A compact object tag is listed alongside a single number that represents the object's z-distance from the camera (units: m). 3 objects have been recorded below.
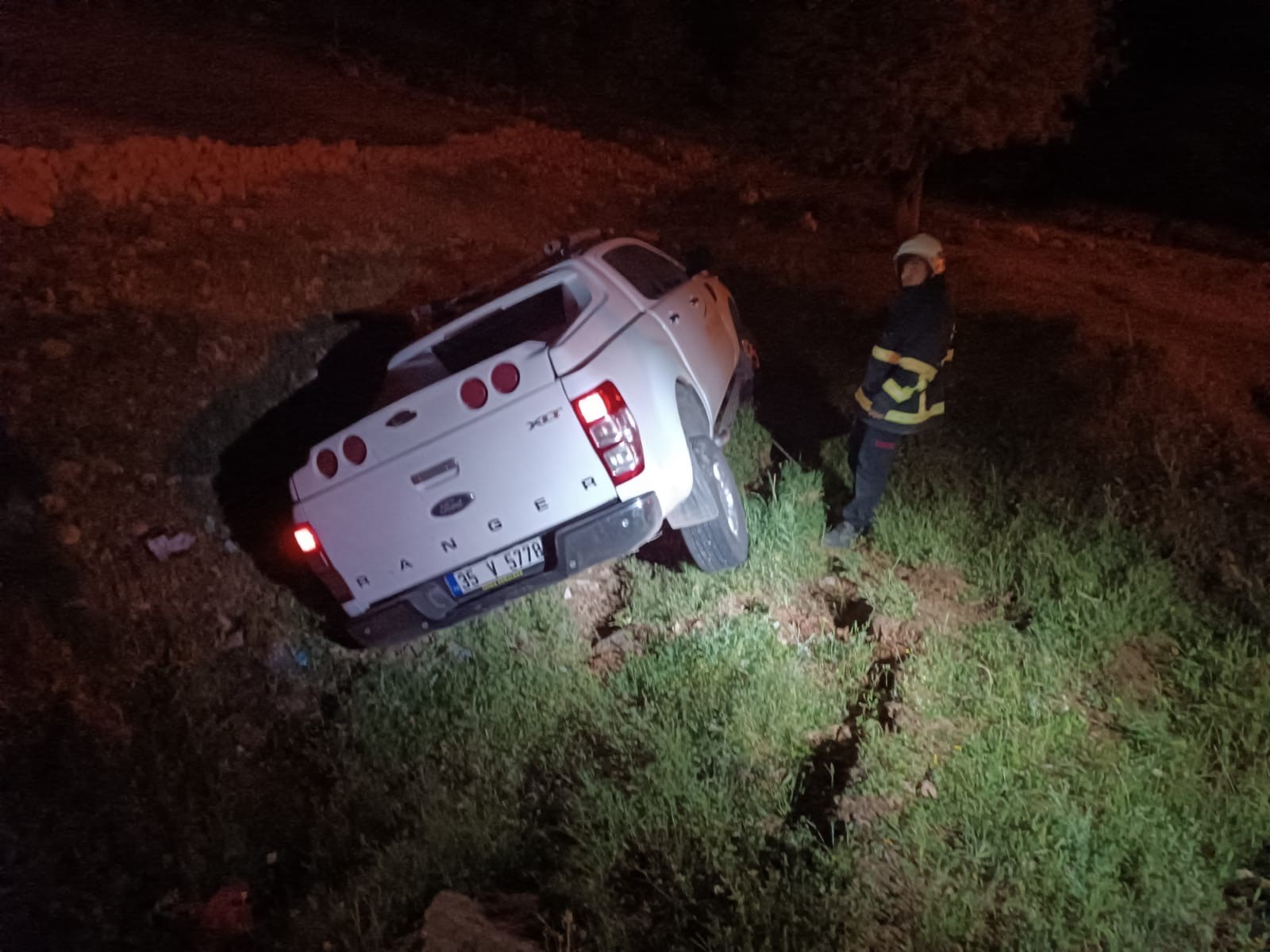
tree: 7.61
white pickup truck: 4.09
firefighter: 4.62
